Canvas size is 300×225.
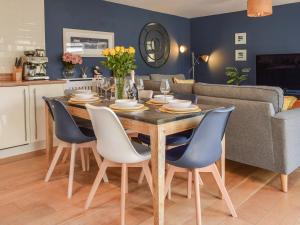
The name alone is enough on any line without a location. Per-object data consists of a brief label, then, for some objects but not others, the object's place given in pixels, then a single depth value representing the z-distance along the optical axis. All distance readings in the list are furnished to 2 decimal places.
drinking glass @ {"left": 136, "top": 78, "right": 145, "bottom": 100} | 2.90
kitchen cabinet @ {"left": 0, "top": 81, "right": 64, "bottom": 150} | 3.65
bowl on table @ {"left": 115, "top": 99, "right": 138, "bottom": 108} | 2.35
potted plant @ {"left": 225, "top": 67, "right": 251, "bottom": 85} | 6.54
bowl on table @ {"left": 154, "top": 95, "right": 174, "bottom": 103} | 2.68
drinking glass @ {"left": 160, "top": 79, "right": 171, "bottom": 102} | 2.64
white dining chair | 2.04
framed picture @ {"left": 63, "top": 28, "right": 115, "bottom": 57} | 4.89
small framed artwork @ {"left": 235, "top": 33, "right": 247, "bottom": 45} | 6.49
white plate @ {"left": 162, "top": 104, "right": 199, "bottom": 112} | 2.22
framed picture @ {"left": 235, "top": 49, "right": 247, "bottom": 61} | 6.54
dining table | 1.95
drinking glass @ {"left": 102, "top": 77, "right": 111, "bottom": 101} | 3.00
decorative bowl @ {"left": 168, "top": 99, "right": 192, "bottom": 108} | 2.28
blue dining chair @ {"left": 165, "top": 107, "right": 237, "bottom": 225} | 2.00
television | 5.77
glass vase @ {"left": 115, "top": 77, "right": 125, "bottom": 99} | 2.79
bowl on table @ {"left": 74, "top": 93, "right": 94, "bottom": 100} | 2.86
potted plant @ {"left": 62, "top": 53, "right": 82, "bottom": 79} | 4.70
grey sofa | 2.68
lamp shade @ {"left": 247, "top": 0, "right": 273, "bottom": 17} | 3.94
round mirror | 6.23
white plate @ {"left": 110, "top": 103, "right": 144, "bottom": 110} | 2.31
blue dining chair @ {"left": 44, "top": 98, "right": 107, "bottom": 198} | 2.63
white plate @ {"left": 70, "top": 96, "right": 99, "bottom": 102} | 2.79
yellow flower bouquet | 2.69
